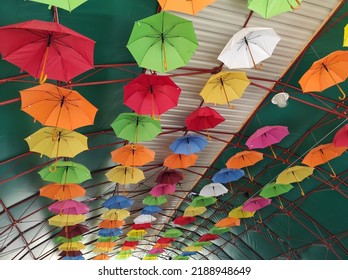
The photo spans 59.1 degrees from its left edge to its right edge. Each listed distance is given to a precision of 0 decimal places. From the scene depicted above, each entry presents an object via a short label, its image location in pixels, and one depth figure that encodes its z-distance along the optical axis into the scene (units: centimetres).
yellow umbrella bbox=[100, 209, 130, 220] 1543
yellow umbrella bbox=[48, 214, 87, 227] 1345
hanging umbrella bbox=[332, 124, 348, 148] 829
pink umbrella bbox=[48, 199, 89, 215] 1140
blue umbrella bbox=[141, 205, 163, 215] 1609
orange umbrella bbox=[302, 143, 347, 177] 980
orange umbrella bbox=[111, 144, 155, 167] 944
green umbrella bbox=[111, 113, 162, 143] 827
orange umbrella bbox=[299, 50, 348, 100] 654
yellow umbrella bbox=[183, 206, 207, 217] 1584
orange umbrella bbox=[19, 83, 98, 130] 641
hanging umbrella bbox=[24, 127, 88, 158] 812
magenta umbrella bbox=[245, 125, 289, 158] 908
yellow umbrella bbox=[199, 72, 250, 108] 760
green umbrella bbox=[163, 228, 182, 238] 2003
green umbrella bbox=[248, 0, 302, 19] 553
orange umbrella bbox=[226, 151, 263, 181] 1055
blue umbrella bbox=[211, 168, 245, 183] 1203
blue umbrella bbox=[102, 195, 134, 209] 1336
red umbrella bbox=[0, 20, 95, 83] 505
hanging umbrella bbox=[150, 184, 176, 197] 1300
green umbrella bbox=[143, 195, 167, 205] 1491
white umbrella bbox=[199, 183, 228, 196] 1300
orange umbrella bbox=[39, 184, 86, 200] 1048
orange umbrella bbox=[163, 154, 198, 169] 1122
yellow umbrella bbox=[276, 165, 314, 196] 1091
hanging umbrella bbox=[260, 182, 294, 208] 1234
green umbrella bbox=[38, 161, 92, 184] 954
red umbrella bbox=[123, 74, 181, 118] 704
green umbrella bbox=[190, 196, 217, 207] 1467
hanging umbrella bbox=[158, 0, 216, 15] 516
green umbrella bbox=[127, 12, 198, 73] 566
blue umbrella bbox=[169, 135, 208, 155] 1008
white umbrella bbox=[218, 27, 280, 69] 646
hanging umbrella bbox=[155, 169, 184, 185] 1269
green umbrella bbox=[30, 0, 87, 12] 424
